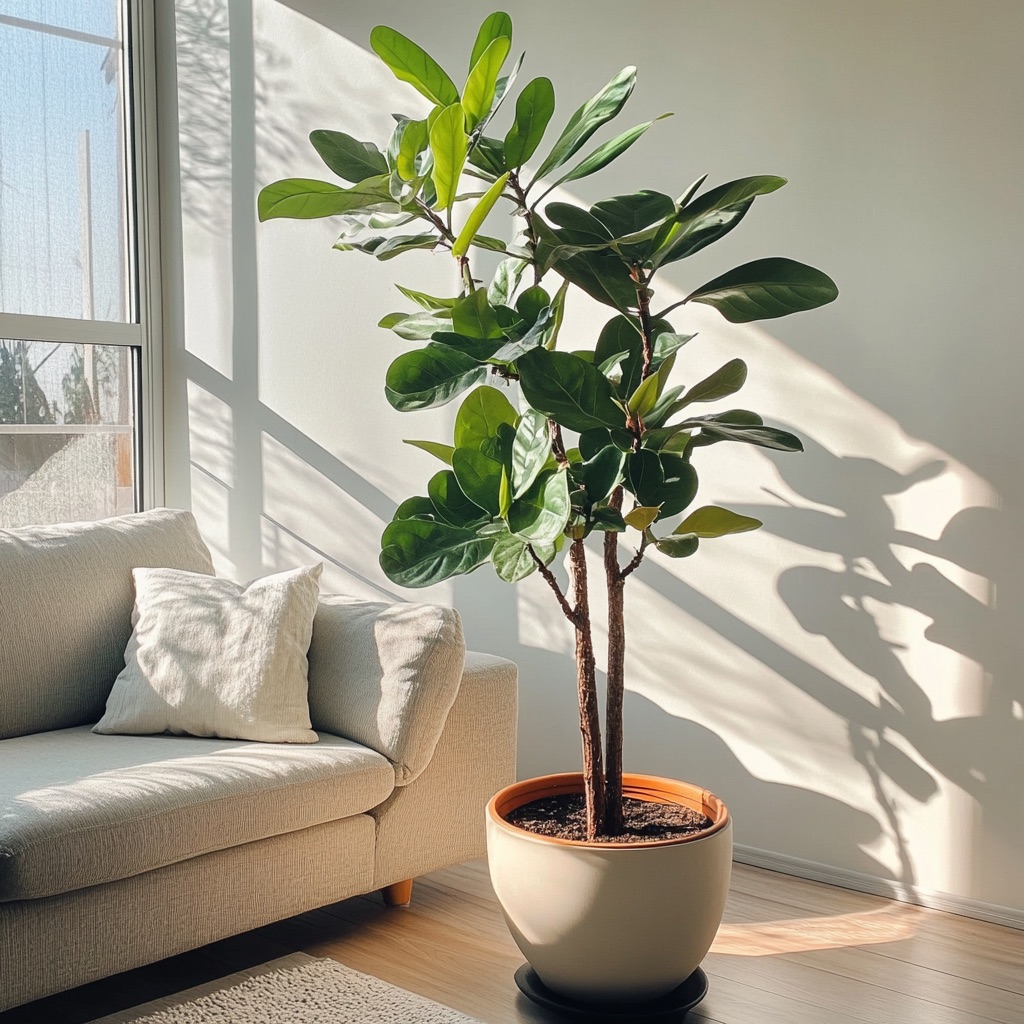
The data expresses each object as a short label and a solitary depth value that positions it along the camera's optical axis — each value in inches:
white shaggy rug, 80.7
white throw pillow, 98.7
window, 146.3
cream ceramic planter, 77.6
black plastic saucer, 80.9
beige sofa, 78.2
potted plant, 75.9
